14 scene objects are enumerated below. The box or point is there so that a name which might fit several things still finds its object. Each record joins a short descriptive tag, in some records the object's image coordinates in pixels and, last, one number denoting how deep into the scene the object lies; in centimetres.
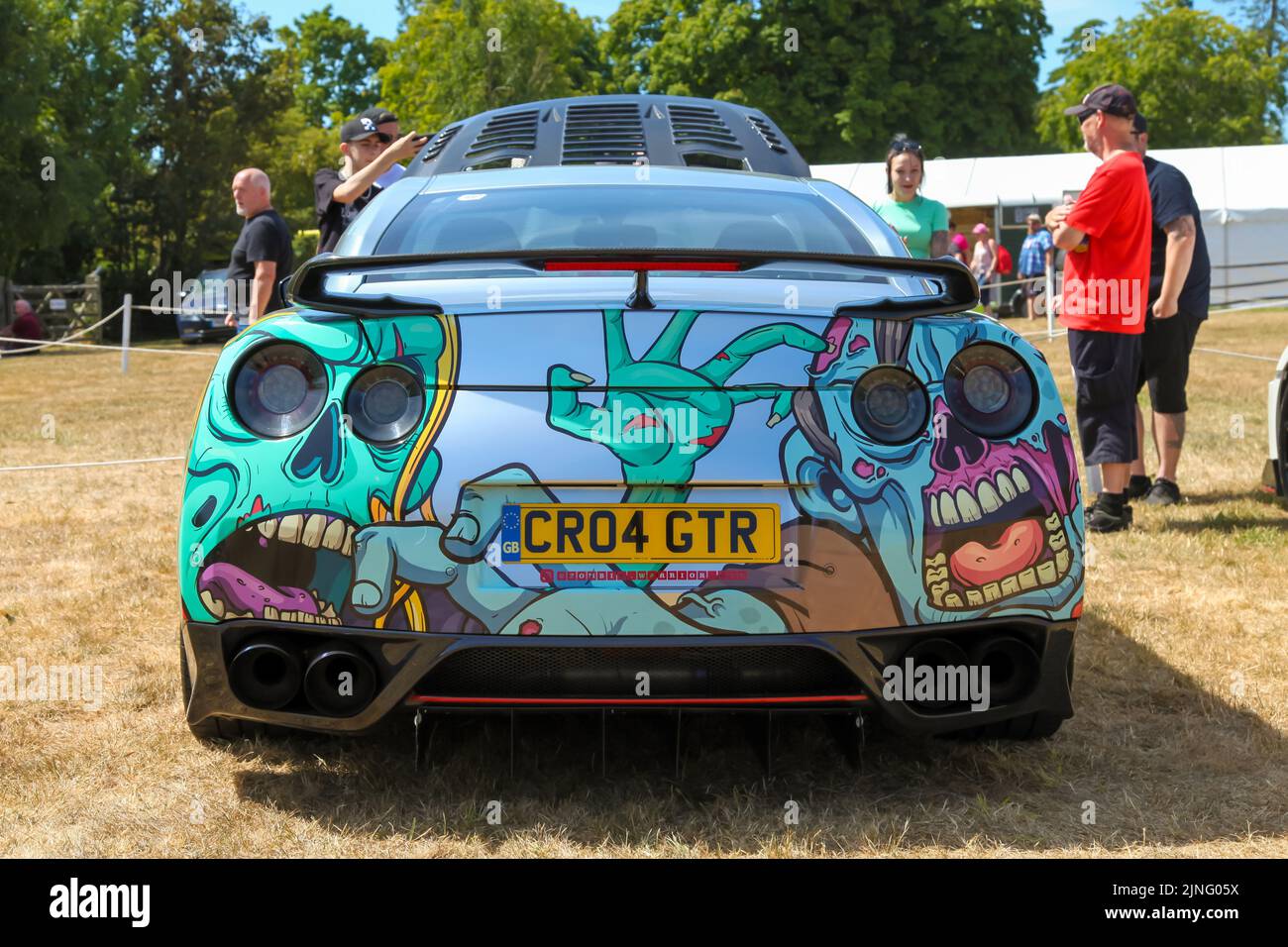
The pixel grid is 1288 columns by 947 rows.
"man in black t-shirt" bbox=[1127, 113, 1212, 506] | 664
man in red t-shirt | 598
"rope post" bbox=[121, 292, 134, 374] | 1868
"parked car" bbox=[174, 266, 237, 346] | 3098
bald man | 761
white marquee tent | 2781
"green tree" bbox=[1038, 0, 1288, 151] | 4247
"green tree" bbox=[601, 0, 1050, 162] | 4228
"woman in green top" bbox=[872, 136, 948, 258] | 710
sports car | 272
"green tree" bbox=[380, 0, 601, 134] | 4050
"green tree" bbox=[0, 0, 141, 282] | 3177
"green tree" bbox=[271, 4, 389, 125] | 6700
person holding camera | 641
